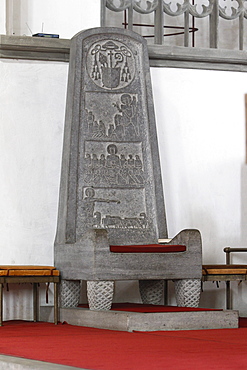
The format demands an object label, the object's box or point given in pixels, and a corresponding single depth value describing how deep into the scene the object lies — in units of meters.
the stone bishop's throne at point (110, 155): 7.62
